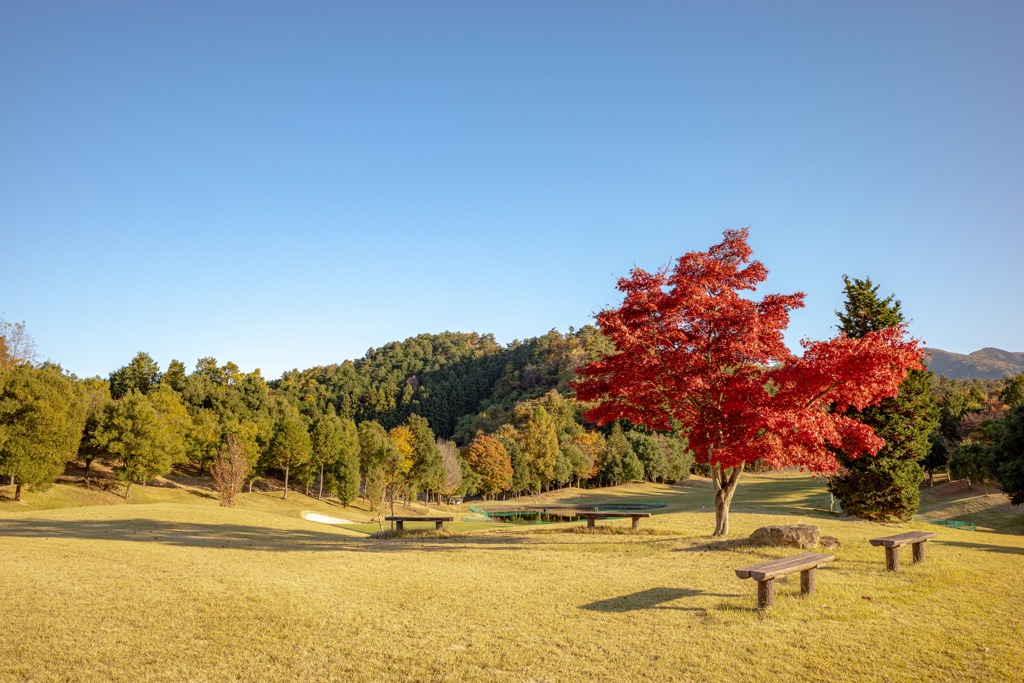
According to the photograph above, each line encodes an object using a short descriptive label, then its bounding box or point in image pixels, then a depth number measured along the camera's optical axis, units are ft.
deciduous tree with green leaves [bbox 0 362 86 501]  116.57
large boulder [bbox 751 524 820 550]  49.24
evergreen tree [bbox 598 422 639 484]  264.93
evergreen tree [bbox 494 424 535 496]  236.63
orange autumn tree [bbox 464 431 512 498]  223.30
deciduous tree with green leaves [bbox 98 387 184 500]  146.61
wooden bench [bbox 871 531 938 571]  39.06
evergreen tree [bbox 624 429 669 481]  276.82
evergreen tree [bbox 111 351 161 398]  271.90
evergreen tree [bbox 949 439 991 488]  135.95
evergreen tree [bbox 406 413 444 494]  200.54
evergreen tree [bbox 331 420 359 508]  189.67
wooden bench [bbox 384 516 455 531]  68.72
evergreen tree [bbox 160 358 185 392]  258.12
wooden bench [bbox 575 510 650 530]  66.33
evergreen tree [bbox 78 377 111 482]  151.37
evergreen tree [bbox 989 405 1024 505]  106.73
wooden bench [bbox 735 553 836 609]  28.71
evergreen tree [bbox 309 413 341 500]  200.95
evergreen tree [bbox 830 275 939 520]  78.33
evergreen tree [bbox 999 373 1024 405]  199.41
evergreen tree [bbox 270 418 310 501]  198.39
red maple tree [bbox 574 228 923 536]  49.24
